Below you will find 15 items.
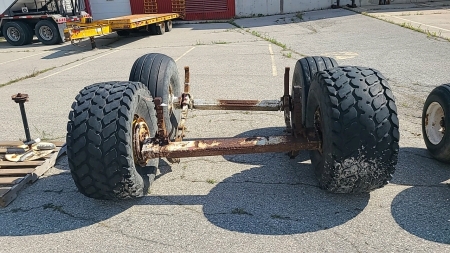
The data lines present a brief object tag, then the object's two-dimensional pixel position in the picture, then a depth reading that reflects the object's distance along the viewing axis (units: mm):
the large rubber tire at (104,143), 3170
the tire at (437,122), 4000
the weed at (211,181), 4086
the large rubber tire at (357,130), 3061
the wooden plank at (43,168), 4293
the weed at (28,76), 10233
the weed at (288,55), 11505
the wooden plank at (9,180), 4118
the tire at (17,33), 18266
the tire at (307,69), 4285
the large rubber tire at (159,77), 4652
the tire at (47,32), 17562
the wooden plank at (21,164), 4555
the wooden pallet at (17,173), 3901
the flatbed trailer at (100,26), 14171
